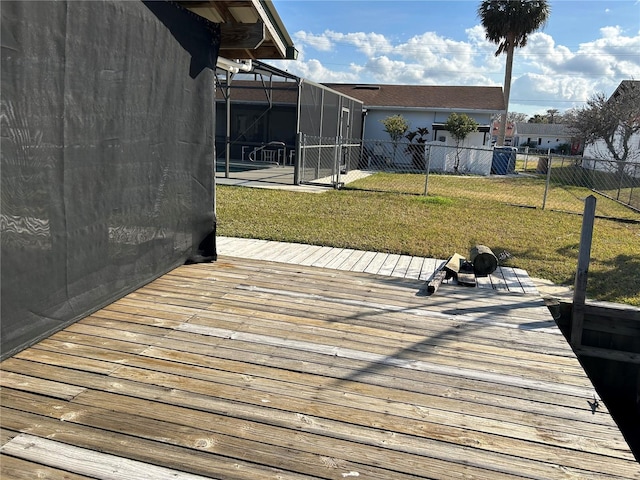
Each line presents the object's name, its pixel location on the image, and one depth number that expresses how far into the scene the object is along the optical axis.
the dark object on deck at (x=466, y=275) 4.79
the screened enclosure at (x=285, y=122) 13.54
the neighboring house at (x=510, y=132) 58.79
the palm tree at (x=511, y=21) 26.42
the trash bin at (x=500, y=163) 22.45
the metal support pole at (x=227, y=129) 13.03
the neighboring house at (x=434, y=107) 23.02
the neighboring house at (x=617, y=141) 21.62
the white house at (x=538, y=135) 59.71
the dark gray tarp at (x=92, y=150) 2.67
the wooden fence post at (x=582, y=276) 4.15
